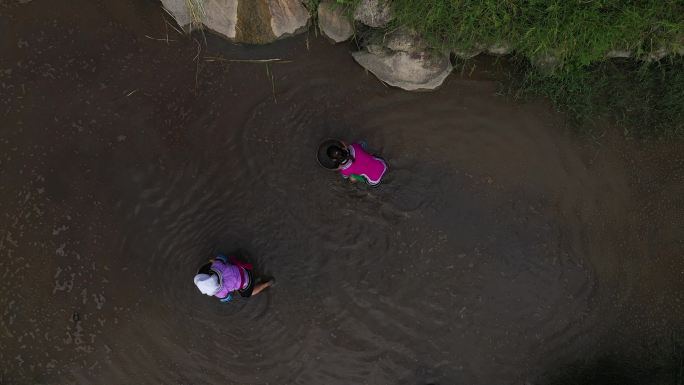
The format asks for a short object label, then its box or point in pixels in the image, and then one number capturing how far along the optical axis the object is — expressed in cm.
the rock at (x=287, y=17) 331
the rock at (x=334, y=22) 326
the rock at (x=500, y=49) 324
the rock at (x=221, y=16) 329
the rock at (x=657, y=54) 316
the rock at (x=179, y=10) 342
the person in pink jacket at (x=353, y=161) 314
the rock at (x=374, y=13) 308
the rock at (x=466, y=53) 330
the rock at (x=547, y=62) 322
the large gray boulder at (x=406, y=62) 322
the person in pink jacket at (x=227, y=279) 304
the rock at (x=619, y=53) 321
